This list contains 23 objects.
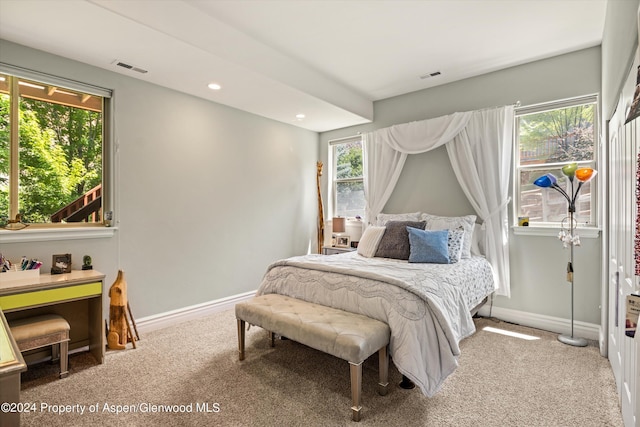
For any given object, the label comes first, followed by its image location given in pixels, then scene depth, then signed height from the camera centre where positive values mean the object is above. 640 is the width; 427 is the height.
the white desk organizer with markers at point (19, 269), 2.41 -0.44
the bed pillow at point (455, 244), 3.21 -0.34
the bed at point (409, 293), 2.07 -0.64
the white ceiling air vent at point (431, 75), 3.79 +1.59
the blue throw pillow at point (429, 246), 3.13 -0.35
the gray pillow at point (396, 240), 3.42 -0.32
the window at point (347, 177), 5.08 +0.53
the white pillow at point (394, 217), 3.98 -0.08
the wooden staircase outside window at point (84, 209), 2.94 +0.02
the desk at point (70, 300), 2.29 -0.65
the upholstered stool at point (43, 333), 2.26 -0.86
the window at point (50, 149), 2.66 +0.55
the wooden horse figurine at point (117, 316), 2.87 -0.93
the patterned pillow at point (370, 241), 3.66 -0.35
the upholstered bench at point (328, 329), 1.95 -0.79
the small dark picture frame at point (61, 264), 2.71 -0.44
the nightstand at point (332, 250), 4.72 -0.57
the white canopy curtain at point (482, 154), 3.51 +0.64
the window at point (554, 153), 3.21 +0.59
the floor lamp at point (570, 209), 2.98 +0.01
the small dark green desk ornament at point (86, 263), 2.88 -0.45
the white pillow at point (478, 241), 3.64 -0.34
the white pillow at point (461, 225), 3.46 -0.16
